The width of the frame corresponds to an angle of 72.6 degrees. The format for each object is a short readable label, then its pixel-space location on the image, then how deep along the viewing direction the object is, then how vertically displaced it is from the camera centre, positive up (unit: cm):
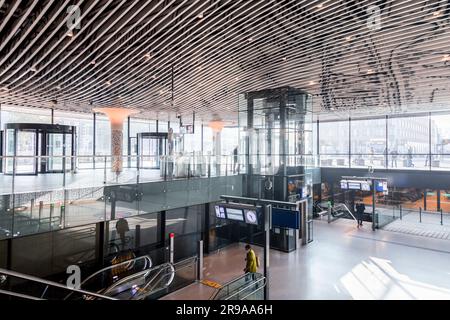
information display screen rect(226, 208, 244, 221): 828 -140
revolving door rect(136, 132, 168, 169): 2109 +145
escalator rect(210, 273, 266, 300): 662 -280
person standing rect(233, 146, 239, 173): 1406 +4
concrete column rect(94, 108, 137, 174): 1664 +229
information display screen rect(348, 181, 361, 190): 1684 -116
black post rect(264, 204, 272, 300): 721 -199
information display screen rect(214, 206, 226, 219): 910 -145
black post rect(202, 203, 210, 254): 1272 -284
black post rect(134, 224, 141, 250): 1151 -280
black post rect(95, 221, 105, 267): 1040 -267
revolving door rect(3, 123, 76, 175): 1584 +132
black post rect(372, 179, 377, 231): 1606 -142
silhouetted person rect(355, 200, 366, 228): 1663 -267
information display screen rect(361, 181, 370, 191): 1655 -117
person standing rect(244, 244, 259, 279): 883 -288
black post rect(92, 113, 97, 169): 1902 +214
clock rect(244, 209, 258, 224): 779 -135
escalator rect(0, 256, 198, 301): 832 -348
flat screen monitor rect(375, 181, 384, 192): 1616 -115
